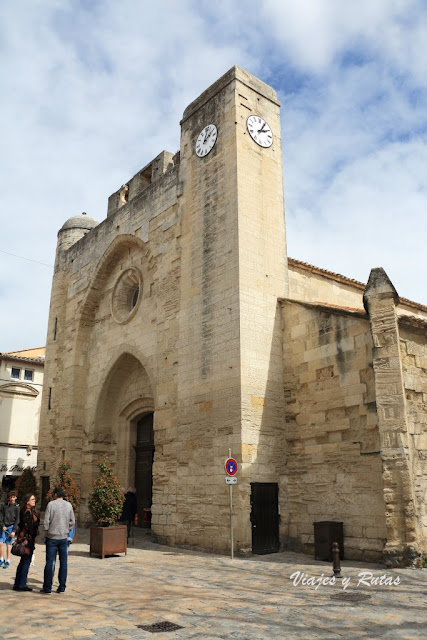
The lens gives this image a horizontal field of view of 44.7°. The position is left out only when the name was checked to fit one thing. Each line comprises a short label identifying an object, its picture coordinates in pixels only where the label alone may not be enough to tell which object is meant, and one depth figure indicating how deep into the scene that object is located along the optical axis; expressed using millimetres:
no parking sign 9330
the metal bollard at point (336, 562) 7246
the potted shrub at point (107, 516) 9703
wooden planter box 9648
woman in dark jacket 6367
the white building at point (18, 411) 25531
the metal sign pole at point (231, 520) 9380
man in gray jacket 6312
